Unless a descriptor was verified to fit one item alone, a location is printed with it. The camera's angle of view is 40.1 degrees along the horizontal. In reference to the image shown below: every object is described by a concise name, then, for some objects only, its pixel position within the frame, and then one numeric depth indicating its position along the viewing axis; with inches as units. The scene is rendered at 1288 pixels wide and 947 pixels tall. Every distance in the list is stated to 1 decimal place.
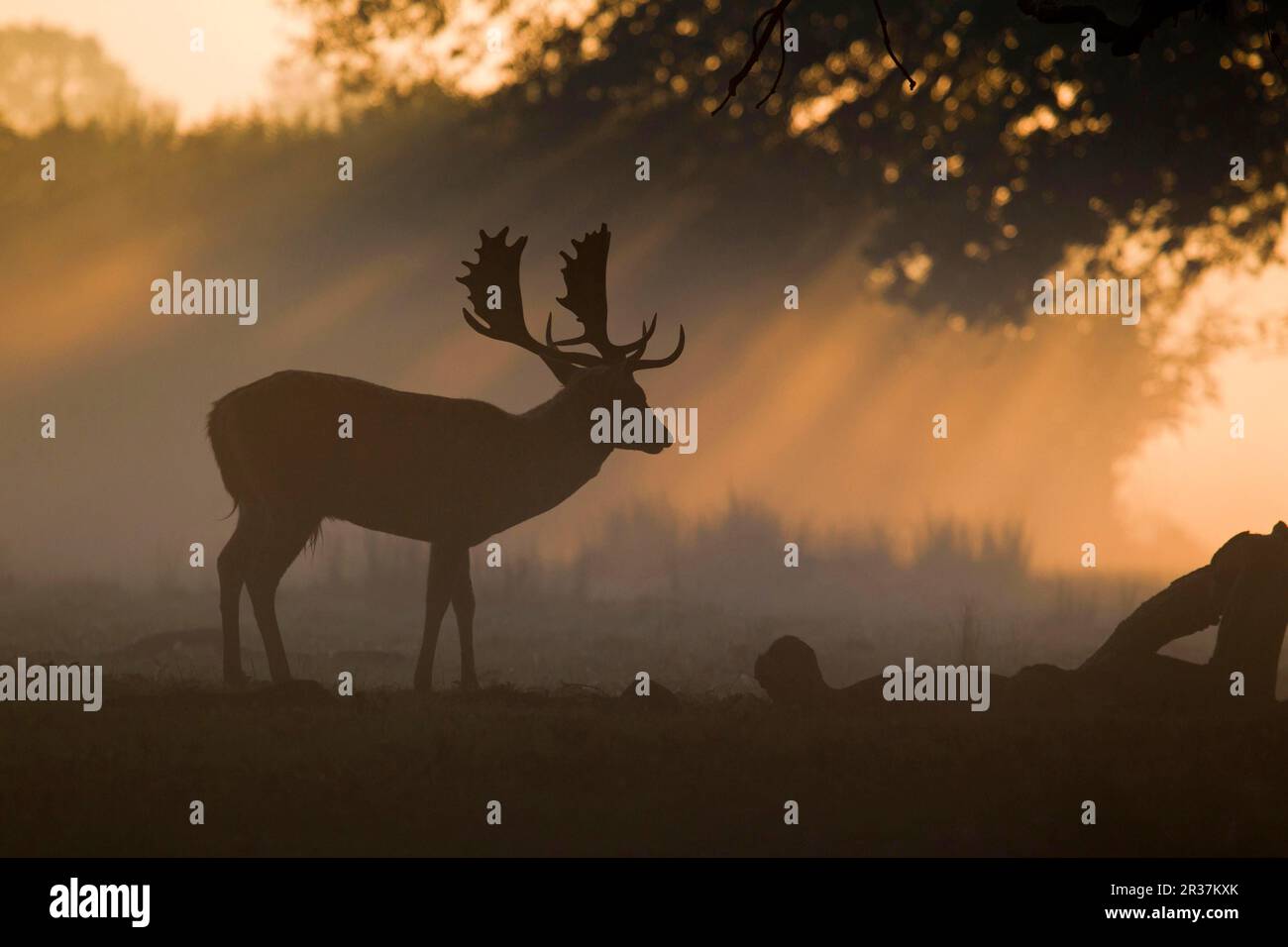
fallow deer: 609.3
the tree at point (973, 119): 953.5
